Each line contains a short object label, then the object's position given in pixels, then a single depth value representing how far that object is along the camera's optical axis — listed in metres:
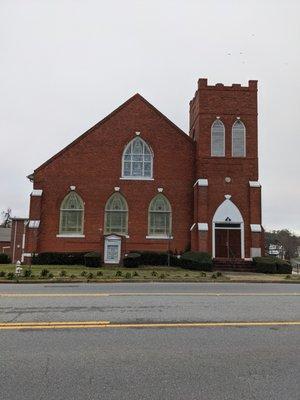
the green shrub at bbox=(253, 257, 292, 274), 27.84
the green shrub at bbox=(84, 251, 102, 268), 28.48
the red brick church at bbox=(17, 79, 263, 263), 32.28
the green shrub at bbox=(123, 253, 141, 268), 28.70
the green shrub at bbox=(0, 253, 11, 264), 30.97
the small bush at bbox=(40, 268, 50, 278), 19.66
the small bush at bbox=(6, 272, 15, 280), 18.76
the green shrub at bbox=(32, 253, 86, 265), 30.87
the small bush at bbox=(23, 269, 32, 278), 19.50
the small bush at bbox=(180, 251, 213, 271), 27.48
